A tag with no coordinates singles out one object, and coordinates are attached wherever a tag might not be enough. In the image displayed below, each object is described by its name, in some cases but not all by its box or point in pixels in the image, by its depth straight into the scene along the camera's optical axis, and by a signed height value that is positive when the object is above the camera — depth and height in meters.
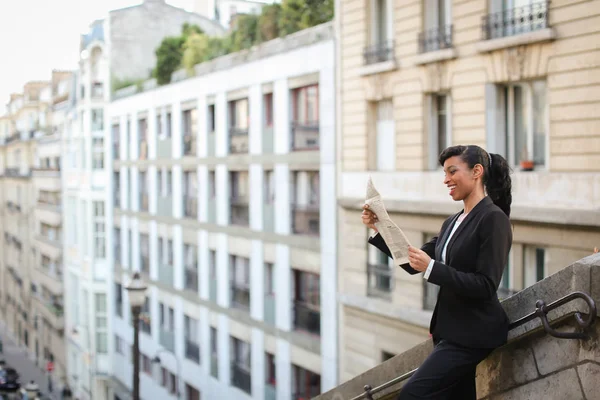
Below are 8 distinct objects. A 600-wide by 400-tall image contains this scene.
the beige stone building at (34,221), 55.75 -4.48
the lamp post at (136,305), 16.64 -2.80
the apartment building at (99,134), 42.56 +1.43
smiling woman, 4.61 -0.63
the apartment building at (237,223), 23.03 -2.13
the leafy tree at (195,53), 32.53 +4.08
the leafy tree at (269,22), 26.19 +4.15
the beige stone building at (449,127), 14.40 +0.56
